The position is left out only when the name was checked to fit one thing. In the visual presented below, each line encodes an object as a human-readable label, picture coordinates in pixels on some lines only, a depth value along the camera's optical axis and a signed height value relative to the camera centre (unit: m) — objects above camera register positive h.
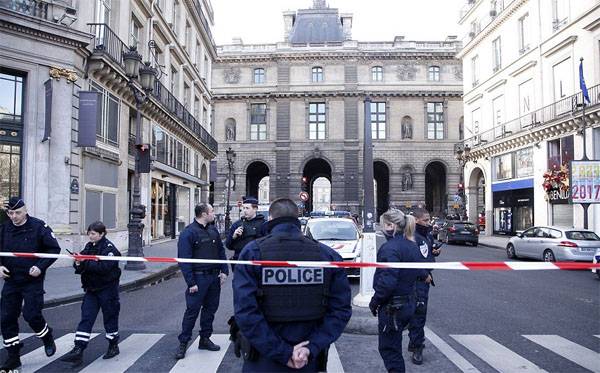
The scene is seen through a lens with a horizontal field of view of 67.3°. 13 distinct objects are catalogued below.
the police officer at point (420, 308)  5.38 -1.27
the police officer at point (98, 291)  5.31 -1.09
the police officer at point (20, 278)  5.09 -0.86
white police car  11.30 -0.88
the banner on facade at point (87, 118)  14.20 +2.69
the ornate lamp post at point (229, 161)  28.43 +2.71
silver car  14.60 -1.39
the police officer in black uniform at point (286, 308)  2.76 -0.67
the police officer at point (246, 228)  6.91 -0.38
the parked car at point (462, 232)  24.94 -1.65
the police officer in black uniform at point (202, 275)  5.66 -0.94
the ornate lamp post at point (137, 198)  12.77 +0.15
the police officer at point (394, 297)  4.49 -0.95
